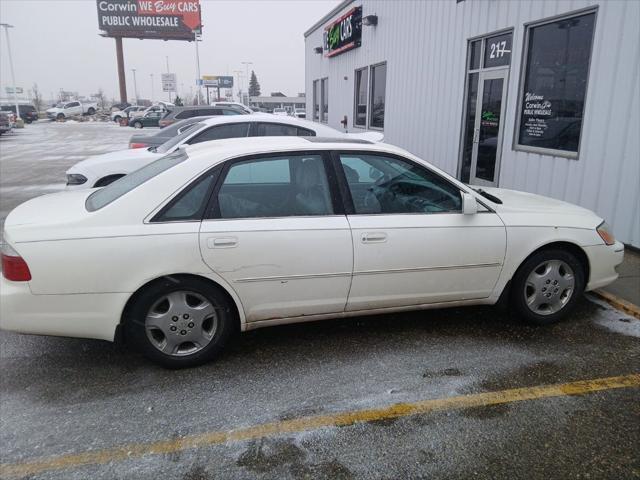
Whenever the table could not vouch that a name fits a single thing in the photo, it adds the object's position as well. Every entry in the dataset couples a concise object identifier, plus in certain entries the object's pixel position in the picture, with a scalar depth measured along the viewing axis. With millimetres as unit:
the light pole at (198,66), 51709
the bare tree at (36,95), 81400
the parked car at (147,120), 40938
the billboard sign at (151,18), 53969
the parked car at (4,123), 29000
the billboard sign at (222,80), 87512
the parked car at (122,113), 48256
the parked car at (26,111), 48156
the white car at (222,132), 7129
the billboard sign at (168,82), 93188
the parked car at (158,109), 42431
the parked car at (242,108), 22062
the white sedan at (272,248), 3184
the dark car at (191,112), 15883
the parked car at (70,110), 52025
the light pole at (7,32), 44431
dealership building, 5891
